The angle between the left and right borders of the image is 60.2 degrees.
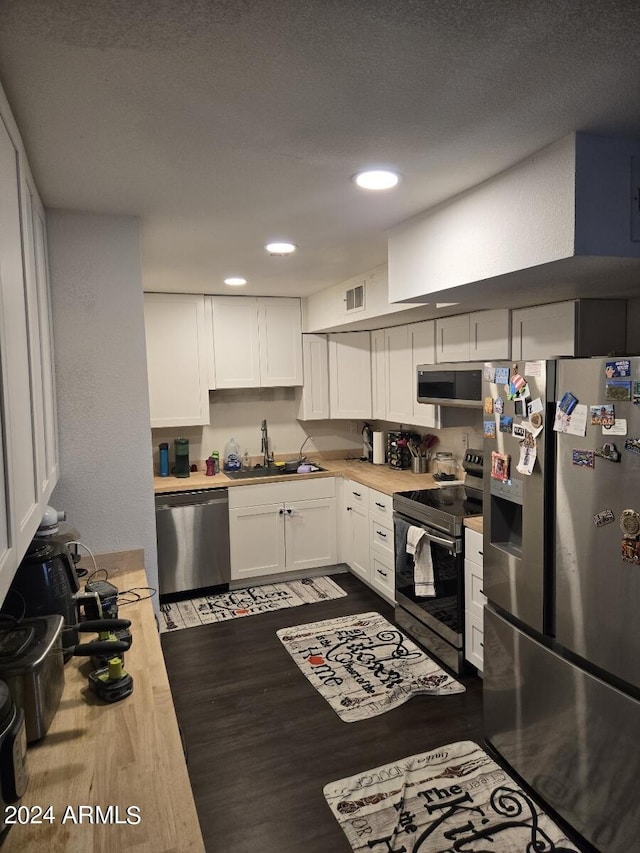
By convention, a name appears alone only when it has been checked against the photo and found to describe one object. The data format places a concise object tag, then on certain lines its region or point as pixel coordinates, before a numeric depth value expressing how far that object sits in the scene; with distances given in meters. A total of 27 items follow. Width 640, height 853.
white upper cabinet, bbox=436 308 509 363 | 2.89
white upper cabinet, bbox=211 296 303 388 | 4.49
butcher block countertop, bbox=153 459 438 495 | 3.83
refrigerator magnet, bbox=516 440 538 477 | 2.03
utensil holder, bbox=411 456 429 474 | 4.23
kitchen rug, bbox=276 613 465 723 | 2.79
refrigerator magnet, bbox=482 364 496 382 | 2.29
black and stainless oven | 2.94
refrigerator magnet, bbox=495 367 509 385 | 2.20
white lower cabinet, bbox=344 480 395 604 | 3.75
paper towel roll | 4.71
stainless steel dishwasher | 4.00
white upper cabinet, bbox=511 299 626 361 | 2.42
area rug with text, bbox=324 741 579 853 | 1.92
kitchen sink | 4.50
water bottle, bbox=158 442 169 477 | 4.41
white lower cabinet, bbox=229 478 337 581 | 4.23
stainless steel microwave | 3.01
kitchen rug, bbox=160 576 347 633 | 3.82
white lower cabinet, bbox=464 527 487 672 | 2.78
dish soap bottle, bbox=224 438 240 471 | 4.69
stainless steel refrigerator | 1.69
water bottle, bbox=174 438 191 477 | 4.36
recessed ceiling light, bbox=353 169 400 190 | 1.86
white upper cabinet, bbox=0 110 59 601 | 1.09
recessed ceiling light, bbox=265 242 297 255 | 2.86
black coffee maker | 1.62
